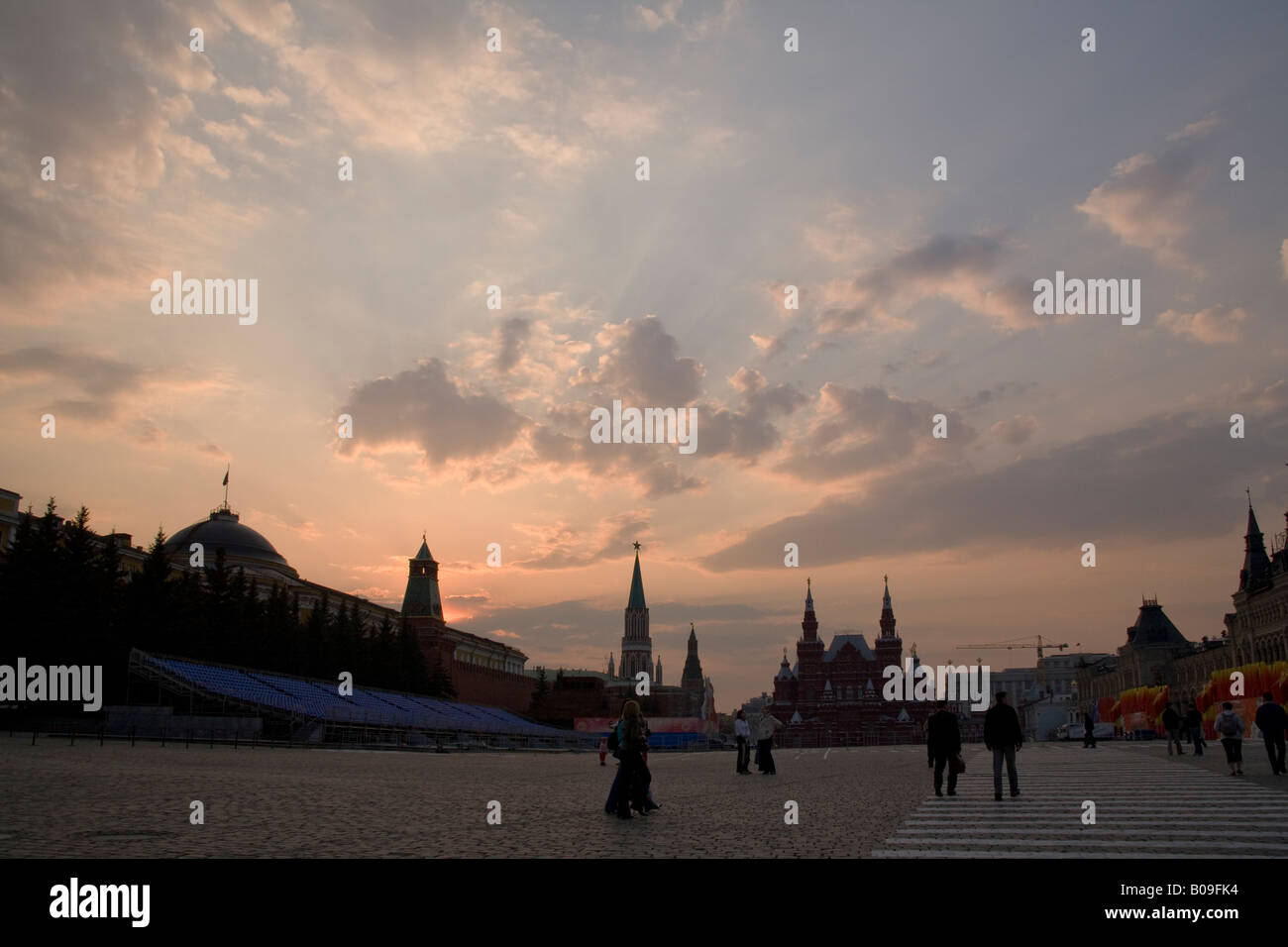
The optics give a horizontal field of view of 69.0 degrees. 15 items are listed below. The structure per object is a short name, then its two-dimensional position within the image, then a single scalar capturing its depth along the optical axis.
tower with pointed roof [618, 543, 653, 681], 177.25
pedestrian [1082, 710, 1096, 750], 46.34
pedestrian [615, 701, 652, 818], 13.30
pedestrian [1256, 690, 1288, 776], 20.91
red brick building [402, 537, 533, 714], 109.62
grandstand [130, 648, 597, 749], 45.28
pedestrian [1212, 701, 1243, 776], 21.58
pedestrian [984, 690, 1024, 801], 15.63
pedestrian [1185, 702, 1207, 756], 33.72
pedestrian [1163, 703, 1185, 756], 32.38
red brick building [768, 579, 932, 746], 129.00
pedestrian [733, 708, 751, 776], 25.34
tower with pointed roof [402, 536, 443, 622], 112.62
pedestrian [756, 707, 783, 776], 24.27
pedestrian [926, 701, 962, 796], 17.06
